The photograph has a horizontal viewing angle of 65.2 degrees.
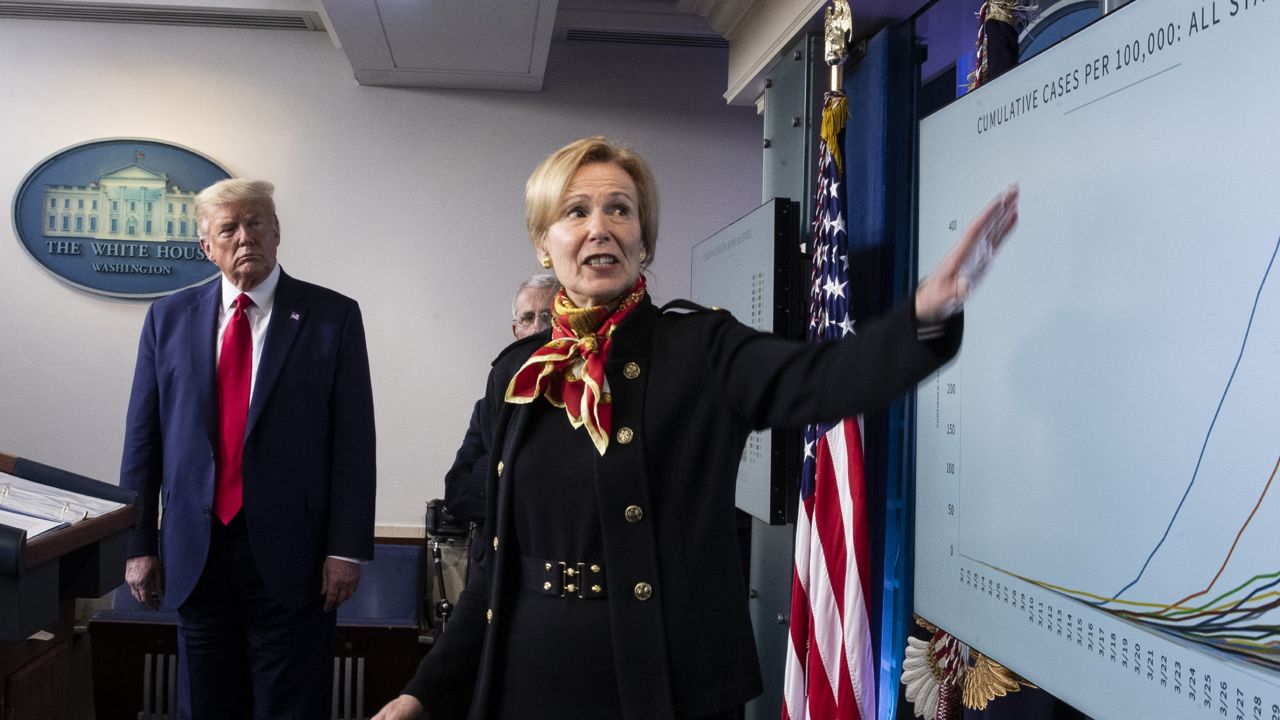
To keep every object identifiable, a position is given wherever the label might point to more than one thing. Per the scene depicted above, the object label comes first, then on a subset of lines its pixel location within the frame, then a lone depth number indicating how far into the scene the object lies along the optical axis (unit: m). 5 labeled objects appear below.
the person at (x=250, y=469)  2.27
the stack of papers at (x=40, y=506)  1.41
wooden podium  1.31
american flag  2.27
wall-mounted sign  4.59
